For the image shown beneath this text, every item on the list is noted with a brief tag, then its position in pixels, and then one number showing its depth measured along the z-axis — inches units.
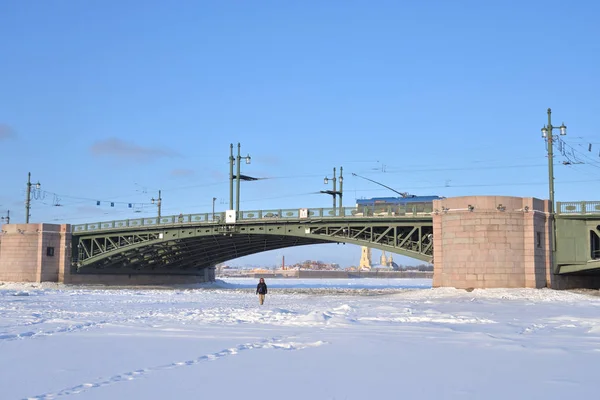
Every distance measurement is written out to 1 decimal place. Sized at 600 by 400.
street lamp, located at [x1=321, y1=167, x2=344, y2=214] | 2399.5
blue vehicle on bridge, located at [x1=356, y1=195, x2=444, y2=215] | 1988.2
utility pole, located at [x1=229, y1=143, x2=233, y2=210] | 2308.1
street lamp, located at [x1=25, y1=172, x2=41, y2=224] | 2723.9
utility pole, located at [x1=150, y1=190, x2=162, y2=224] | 3242.1
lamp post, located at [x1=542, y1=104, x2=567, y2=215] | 1715.1
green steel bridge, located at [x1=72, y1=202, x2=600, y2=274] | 1791.3
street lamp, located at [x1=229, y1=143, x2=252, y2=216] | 2293.3
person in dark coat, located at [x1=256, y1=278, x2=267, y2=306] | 1302.9
